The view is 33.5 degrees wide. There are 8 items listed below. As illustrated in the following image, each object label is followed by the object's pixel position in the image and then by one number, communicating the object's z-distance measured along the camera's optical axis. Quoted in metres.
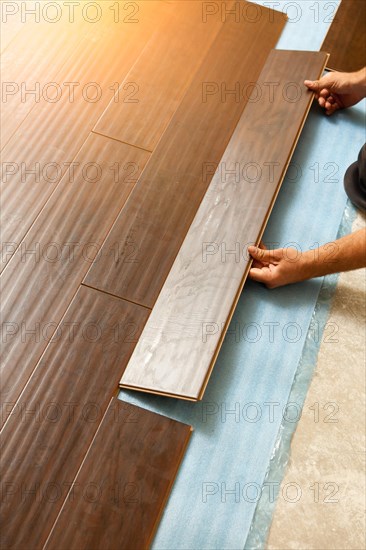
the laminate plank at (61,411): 1.82
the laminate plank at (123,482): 1.81
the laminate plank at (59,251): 2.04
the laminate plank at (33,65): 2.53
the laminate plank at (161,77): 2.52
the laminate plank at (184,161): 2.20
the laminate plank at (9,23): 2.70
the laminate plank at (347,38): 2.85
